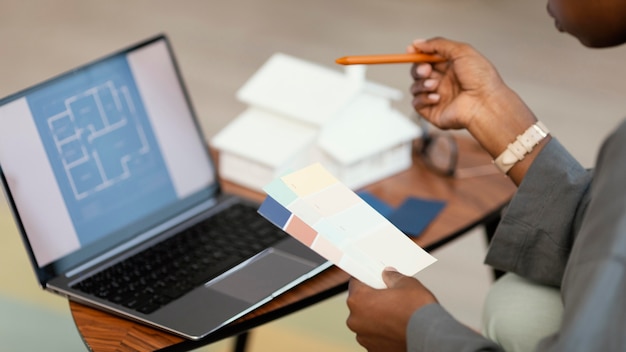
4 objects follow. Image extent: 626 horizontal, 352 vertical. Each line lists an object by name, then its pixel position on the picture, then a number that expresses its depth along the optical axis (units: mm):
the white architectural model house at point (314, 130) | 2105
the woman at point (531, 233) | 1529
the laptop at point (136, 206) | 1863
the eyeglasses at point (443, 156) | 2147
